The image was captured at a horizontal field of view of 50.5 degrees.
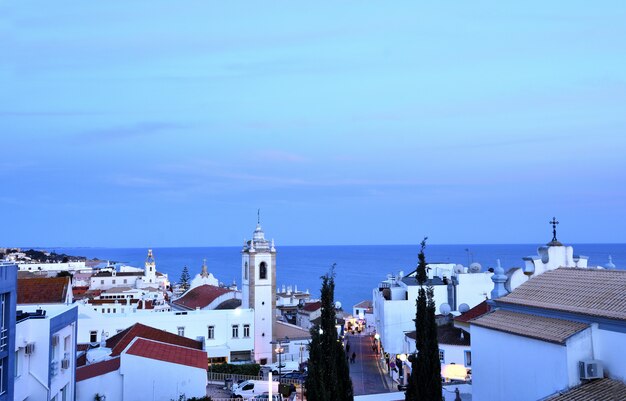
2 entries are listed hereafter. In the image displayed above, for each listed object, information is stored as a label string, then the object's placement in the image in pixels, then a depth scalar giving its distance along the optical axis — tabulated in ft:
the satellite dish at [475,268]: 148.13
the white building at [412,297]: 136.67
